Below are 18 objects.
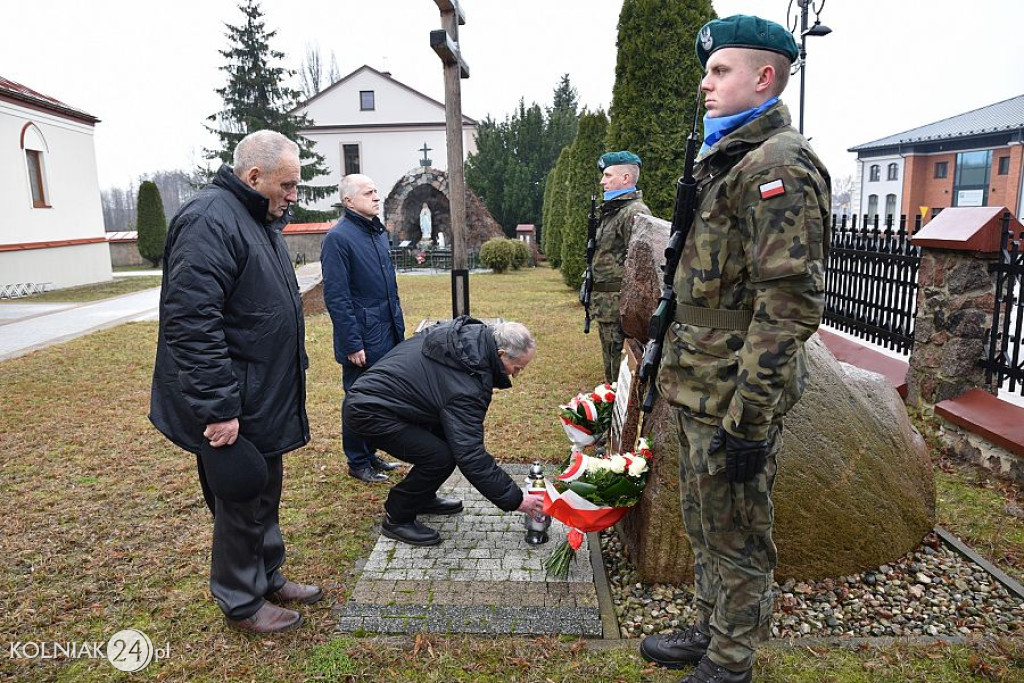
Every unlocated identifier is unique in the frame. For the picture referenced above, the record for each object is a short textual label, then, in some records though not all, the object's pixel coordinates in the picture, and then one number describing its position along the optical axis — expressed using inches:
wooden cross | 204.7
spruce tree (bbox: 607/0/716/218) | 359.3
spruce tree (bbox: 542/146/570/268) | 725.3
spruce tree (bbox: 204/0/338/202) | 1171.3
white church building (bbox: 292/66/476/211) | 1450.5
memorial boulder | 124.1
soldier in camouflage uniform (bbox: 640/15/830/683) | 81.2
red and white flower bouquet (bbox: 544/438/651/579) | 124.1
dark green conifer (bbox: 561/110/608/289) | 571.5
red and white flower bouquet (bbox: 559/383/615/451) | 162.9
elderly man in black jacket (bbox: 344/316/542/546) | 125.8
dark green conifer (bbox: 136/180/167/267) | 1007.0
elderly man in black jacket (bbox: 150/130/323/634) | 99.7
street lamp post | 390.6
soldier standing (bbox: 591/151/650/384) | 215.5
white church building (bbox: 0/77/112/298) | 652.7
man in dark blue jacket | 173.2
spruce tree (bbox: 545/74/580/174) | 1240.2
